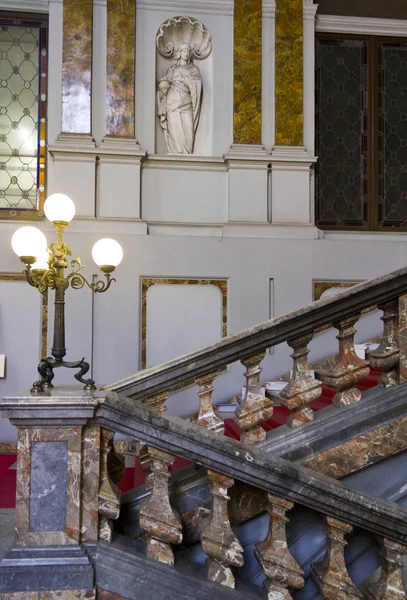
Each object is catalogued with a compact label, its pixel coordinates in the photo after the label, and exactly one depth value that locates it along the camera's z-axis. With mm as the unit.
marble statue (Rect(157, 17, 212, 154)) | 5691
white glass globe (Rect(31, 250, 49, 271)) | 3756
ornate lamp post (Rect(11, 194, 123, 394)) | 3273
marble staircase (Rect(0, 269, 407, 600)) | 2232
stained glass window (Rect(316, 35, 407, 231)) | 6047
